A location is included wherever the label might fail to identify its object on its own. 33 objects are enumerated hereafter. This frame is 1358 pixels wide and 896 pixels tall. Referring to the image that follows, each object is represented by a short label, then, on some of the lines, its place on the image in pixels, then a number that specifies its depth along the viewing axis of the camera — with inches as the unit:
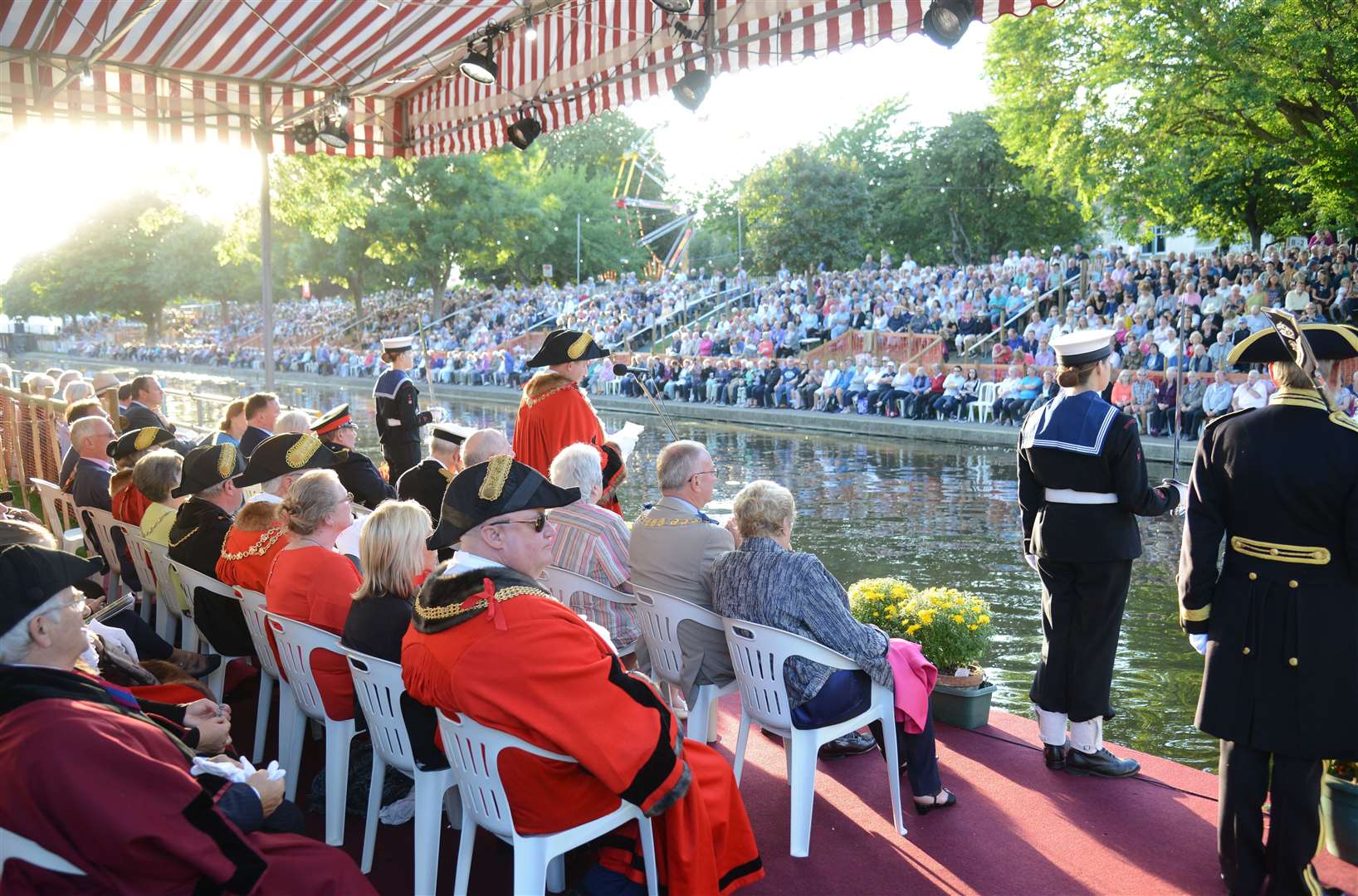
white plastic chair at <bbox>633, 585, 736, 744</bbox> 157.1
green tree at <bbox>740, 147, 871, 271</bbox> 1473.9
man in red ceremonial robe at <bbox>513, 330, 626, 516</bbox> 232.2
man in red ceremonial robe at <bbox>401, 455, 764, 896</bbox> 103.9
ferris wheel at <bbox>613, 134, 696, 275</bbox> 2234.3
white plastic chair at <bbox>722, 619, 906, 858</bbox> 139.8
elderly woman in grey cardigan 142.1
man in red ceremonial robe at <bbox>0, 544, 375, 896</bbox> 82.7
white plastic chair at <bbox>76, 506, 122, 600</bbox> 231.9
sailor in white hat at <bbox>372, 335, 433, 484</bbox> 334.0
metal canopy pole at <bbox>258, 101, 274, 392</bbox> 396.5
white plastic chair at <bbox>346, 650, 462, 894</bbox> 122.9
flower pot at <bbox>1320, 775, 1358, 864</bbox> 135.8
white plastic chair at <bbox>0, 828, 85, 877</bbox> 84.0
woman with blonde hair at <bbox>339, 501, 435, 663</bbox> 132.5
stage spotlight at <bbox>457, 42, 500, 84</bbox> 326.3
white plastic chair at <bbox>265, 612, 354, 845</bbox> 142.7
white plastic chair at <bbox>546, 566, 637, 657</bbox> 172.7
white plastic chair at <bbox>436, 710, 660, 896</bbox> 107.6
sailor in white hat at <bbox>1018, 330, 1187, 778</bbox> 159.2
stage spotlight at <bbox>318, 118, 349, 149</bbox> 392.2
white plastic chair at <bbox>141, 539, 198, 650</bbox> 196.9
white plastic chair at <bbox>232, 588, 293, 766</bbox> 156.9
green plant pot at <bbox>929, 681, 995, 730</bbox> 187.8
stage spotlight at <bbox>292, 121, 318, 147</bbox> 407.8
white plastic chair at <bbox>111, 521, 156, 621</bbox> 210.5
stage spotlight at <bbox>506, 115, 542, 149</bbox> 368.5
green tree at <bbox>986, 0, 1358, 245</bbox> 725.3
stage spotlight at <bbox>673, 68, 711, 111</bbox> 317.7
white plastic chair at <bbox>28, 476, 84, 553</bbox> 274.5
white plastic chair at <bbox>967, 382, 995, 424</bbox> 778.8
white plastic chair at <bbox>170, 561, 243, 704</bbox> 172.1
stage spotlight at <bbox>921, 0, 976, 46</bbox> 249.8
